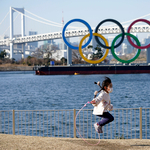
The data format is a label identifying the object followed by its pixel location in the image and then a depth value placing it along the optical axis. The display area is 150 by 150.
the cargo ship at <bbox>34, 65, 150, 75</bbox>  65.00
